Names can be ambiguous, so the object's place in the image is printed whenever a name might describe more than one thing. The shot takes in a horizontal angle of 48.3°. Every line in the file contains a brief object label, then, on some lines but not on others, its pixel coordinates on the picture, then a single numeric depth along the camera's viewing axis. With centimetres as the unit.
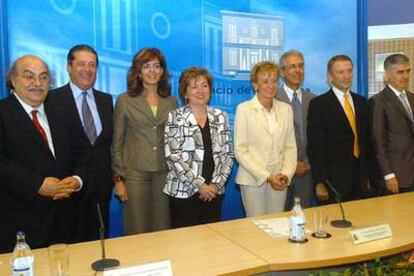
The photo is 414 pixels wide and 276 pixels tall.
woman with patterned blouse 288
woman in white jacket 303
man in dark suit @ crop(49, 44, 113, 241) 283
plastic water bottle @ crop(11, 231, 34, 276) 163
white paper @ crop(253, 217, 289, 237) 221
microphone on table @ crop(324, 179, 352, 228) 230
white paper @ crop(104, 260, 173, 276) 166
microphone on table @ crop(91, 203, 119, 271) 179
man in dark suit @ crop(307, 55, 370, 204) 321
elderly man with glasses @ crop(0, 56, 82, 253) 242
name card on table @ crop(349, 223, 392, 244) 204
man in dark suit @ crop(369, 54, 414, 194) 336
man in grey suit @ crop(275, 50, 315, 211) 344
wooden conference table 182
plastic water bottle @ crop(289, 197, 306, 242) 207
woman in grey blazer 302
